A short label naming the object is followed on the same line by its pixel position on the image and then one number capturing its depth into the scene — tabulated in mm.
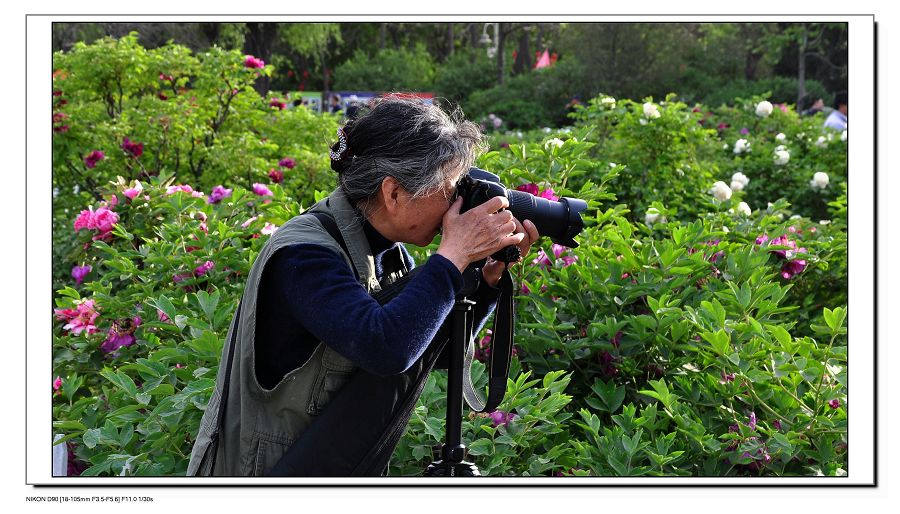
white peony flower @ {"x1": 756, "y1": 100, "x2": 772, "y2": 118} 7288
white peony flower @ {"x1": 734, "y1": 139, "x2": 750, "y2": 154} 6707
